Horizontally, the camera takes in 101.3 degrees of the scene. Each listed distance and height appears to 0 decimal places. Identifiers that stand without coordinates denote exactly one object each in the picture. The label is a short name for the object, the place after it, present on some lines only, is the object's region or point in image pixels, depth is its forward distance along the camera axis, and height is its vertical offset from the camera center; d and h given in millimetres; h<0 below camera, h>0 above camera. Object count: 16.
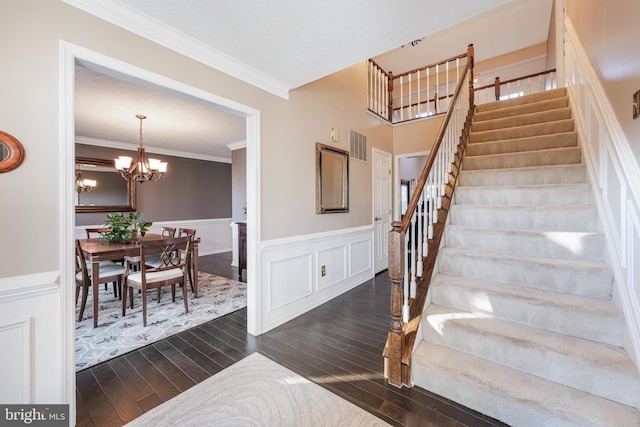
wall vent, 3762 +1032
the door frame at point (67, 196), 1395 +113
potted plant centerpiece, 3404 -173
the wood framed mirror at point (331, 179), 3135 +460
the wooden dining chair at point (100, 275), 2725 -650
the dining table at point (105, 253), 2676 -396
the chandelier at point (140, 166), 3818 +762
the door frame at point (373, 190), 4246 +402
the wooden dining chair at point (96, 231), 3852 -208
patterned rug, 2205 -1078
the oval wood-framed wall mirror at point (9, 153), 1241 +313
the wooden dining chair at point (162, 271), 2720 -604
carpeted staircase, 1336 -605
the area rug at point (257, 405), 1457 -1137
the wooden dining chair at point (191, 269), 3383 -730
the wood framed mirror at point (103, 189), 4820 +533
